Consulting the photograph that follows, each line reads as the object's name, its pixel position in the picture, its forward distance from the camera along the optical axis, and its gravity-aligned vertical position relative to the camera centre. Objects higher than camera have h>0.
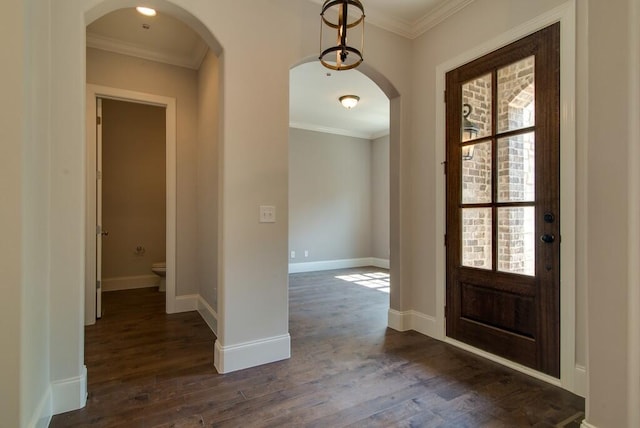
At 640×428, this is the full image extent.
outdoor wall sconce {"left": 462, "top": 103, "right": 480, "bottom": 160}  2.77 +0.72
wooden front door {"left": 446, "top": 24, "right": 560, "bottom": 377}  2.22 +0.09
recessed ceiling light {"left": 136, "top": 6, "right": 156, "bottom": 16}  2.90 +1.85
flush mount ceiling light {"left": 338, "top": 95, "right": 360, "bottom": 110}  4.80 +1.71
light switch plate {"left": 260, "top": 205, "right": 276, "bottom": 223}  2.50 +0.00
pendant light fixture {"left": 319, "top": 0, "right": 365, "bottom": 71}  1.95 +1.58
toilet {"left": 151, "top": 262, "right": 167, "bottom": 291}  4.57 -0.81
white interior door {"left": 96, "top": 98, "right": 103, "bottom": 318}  3.51 +0.06
